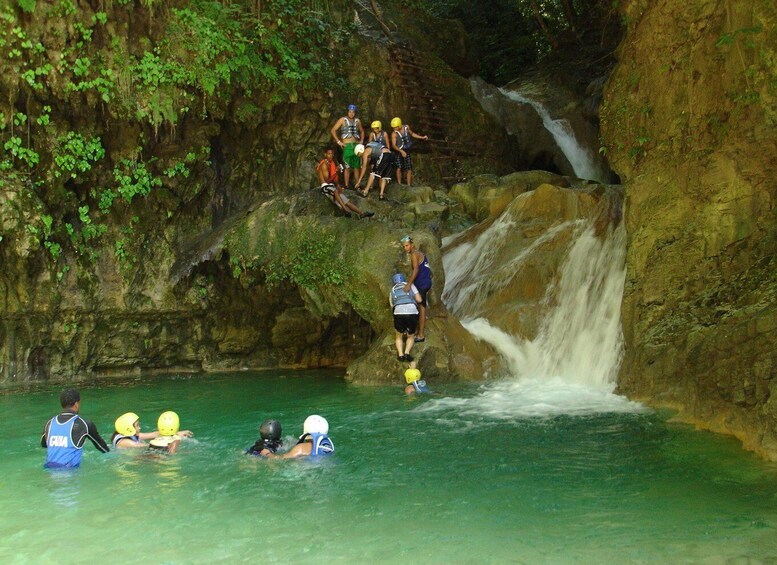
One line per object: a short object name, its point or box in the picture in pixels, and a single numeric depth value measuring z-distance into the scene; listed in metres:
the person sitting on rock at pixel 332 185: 14.60
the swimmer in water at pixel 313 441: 7.19
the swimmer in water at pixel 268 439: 7.22
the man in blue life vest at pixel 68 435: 6.85
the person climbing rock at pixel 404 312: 11.88
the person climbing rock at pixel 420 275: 12.22
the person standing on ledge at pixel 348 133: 15.54
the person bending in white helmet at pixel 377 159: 15.62
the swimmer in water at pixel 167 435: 7.50
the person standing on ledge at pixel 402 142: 16.45
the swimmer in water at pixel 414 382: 10.91
